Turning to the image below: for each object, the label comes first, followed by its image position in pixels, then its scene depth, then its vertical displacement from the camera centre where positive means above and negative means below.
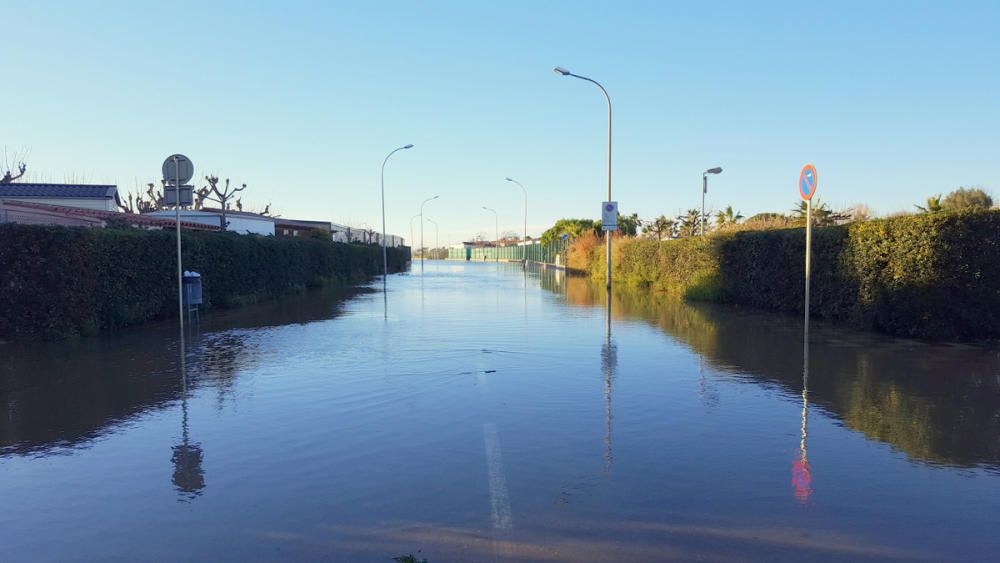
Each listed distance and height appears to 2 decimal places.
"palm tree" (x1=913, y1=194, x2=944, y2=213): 30.76 +2.17
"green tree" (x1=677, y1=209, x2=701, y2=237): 50.19 +2.29
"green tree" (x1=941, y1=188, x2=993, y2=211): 47.11 +3.66
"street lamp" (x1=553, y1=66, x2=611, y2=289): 23.66 +6.06
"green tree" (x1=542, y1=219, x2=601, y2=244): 86.24 +3.43
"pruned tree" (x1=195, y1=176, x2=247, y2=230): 58.69 +5.11
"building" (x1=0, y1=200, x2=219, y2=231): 20.83 +1.25
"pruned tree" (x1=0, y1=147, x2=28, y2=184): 40.78 +4.48
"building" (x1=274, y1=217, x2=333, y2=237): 60.97 +2.41
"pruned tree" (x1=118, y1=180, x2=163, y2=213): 64.62 +4.77
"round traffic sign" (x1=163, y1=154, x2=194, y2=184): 14.09 +1.68
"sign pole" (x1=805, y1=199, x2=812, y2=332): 12.57 +0.43
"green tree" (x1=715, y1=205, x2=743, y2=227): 45.26 +2.45
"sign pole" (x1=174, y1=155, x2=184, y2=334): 13.98 +1.46
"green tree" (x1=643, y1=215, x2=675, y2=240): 56.64 +2.23
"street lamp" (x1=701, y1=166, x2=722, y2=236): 30.19 +3.25
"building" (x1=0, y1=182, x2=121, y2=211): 36.47 +3.14
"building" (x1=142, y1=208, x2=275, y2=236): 44.12 +2.25
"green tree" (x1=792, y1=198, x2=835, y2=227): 34.96 +1.93
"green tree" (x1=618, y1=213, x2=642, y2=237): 65.49 +2.92
